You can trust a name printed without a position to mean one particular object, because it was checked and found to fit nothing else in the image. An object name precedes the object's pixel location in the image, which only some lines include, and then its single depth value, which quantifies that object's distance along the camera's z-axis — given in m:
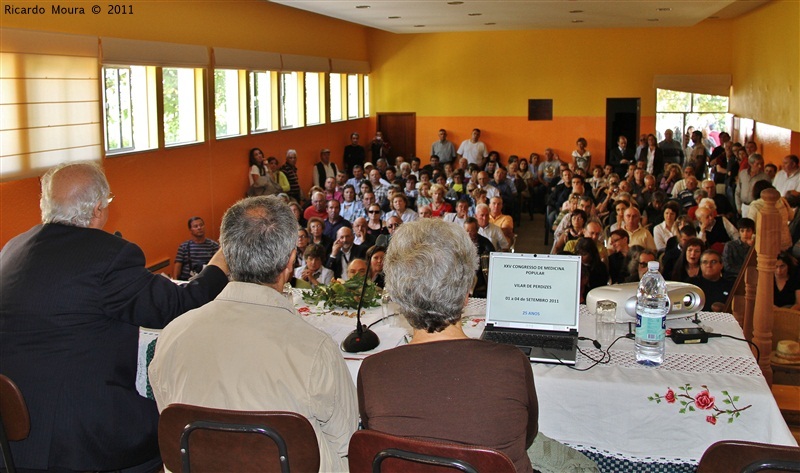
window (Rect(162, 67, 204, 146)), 8.77
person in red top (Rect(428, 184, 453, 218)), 8.27
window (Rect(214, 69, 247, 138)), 10.05
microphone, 2.59
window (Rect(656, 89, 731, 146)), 14.85
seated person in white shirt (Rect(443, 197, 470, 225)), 7.39
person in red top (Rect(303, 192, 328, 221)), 8.62
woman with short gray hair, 1.63
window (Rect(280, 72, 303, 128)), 12.13
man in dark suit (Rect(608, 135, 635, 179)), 14.14
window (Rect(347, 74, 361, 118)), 15.40
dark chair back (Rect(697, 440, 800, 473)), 1.55
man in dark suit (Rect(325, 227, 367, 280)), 6.37
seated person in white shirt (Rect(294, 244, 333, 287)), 5.66
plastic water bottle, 2.47
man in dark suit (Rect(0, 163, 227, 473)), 2.07
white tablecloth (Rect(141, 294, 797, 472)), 2.26
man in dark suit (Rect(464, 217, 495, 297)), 6.18
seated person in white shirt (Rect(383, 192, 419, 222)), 7.89
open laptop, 2.62
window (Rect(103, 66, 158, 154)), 7.68
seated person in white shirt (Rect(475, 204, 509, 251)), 6.94
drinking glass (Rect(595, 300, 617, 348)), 2.70
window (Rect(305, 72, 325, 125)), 13.37
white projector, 2.76
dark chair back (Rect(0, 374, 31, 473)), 1.97
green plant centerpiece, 3.08
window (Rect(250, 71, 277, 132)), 11.07
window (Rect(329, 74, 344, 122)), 14.45
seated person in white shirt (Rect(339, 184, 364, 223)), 9.13
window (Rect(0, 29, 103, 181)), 6.11
